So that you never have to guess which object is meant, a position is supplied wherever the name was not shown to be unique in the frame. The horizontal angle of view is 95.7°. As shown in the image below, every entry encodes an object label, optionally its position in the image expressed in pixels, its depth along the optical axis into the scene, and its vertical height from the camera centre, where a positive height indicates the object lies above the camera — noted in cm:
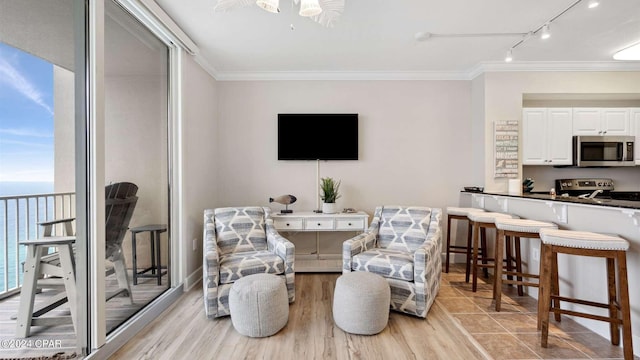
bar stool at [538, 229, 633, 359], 181 -62
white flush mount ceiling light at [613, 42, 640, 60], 309 +137
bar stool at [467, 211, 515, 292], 291 -47
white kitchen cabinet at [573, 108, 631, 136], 362 +70
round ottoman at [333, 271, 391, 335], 215 -96
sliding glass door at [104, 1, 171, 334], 204 +11
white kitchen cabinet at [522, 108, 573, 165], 360 +52
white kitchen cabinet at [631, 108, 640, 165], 362 +62
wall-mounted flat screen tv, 385 +55
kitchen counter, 197 -41
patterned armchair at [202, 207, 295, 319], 242 -71
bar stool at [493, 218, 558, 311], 241 -47
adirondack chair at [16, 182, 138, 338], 149 -49
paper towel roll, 343 -10
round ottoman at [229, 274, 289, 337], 211 -96
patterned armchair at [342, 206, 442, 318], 243 -72
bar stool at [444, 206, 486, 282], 325 -58
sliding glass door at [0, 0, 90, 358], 137 +0
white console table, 346 -53
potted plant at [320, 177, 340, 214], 359 -24
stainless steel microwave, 357 +34
